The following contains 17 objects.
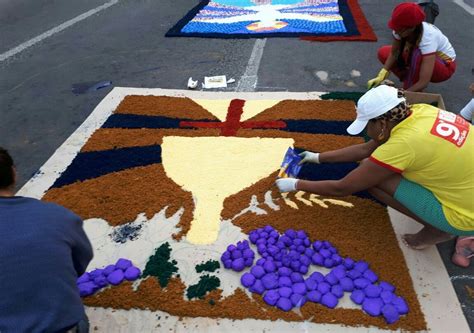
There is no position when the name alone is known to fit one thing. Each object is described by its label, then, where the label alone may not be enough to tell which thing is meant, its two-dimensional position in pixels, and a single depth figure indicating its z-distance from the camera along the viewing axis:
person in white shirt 3.07
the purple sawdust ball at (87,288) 2.08
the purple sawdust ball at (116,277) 2.15
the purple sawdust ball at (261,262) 2.18
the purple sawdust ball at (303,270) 2.15
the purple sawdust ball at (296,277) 2.10
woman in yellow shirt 1.91
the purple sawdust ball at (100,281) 2.13
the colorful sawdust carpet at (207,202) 2.07
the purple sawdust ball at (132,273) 2.17
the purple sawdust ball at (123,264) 2.21
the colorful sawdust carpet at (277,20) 5.38
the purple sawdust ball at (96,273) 2.17
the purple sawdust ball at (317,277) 2.10
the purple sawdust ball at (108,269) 2.19
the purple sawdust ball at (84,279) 2.13
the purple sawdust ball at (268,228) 2.39
